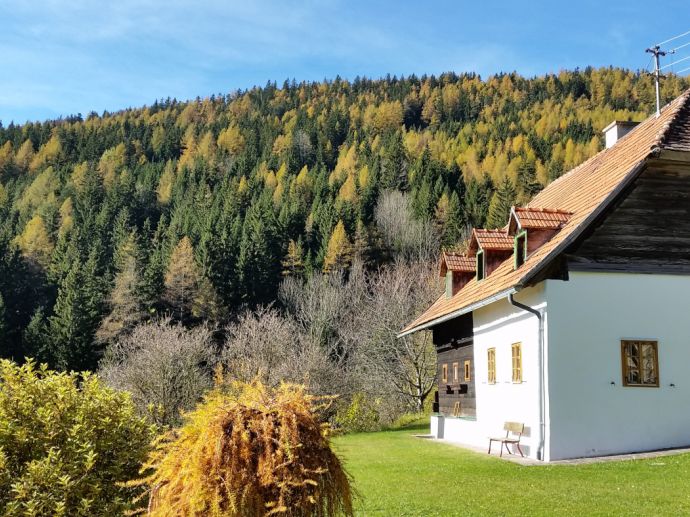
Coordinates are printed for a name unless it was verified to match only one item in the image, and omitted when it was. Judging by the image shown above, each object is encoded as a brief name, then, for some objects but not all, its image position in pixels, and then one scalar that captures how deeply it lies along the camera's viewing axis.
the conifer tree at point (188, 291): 61.29
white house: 15.53
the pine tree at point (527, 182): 70.64
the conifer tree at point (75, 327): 54.97
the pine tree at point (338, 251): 65.99
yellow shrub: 5.85
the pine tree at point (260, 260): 65.06
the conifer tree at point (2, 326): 58.28
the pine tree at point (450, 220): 67.81
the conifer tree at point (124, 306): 56.78
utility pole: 19.09
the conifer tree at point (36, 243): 79.56
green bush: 6.75
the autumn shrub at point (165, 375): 31.06
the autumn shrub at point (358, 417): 32.38
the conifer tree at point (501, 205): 65.12
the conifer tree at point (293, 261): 68.75
